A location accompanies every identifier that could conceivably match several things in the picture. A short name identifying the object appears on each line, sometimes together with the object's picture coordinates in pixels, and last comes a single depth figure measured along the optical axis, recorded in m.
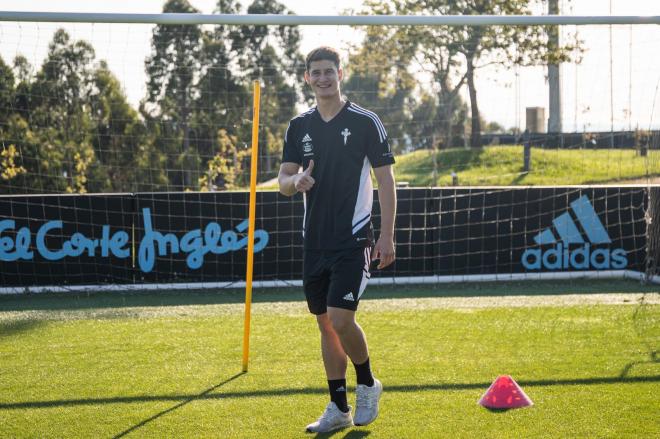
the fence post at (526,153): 16.47
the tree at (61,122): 13.74
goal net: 10.96
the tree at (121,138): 15.67
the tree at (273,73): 15.19
